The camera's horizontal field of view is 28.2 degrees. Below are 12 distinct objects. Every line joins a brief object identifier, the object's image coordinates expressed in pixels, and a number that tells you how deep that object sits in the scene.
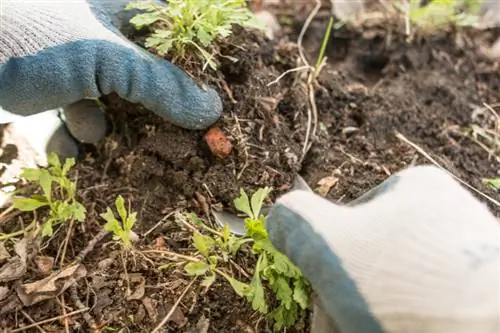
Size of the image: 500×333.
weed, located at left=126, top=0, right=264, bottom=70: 0.45
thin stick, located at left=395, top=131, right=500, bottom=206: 0.46
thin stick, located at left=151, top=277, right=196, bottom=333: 0.43
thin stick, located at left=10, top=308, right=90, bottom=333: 0.43
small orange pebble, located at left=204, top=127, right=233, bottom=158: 0.47
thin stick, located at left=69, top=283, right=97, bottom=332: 0.43
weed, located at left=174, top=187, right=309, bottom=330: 0.41
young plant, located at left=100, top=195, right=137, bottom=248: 0.43
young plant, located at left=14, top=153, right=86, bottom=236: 0.45
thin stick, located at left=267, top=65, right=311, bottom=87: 0.49
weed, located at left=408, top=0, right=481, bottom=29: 0.54
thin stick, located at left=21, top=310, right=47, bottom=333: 0.43
